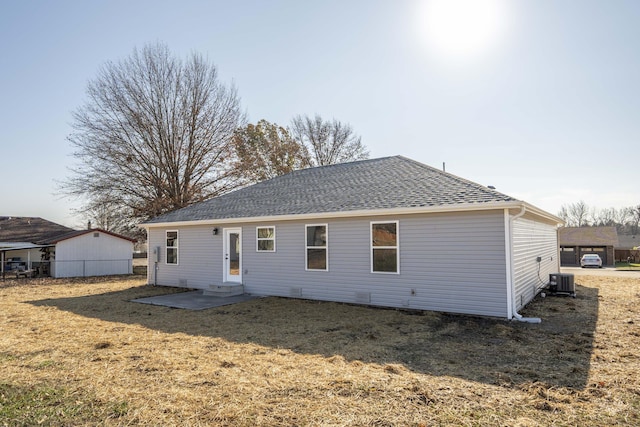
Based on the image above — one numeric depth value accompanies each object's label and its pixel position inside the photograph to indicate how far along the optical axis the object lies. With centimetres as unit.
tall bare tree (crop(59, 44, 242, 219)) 2078
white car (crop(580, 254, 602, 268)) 3250
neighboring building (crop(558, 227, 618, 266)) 3791
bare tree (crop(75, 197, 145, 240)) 2114
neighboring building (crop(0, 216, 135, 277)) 1834
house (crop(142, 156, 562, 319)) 801
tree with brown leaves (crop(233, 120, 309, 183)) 2773
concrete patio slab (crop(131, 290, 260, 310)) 1002
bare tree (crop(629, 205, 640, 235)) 6158
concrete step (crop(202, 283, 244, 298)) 1158
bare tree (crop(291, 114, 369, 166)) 3344
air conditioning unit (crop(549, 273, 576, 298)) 1127
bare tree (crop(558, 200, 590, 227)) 6253
